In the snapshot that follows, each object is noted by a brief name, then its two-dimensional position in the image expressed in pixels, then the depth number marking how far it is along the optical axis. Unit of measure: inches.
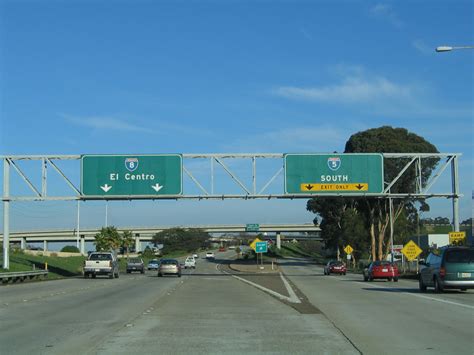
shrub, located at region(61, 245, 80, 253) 6178.2
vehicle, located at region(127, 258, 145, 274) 2576.3
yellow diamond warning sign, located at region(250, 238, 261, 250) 2786.7
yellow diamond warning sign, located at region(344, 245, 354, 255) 2774.1
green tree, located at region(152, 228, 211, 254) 7549.2
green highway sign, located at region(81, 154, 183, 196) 1663.4
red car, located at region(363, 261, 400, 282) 1610.5
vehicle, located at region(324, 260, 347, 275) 2250.2
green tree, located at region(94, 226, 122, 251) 3959.2
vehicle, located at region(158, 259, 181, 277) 2052.2
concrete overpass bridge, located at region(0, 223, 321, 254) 5393.7
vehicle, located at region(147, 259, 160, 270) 3038.9
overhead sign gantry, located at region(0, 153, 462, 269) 1664.6
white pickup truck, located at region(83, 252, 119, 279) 1849.2
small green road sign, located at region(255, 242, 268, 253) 2783.0
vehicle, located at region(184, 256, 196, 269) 3473.4
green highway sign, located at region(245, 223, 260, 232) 2900.3
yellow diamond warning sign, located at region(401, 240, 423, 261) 1837.0
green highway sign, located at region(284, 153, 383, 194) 1680.6
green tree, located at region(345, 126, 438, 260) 2502.5
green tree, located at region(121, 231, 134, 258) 4589.1
